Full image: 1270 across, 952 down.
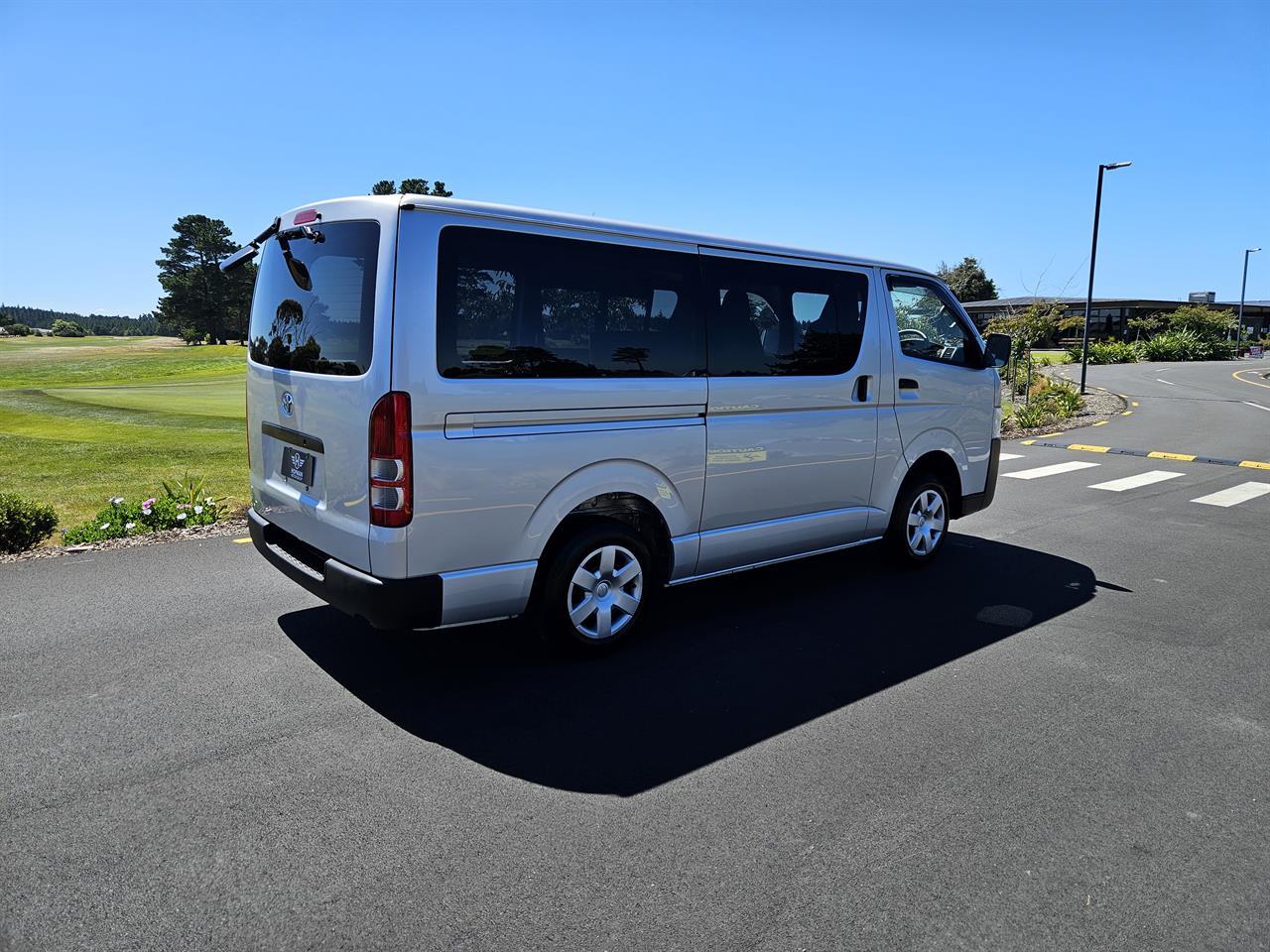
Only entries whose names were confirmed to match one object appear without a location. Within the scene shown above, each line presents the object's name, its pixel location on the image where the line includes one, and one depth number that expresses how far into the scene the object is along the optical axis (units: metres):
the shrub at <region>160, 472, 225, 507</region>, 7.55
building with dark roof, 66.69
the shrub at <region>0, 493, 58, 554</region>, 6.42
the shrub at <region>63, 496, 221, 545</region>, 6.84
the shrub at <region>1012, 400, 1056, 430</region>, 16.86
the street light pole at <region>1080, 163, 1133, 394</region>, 21.83
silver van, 3.61
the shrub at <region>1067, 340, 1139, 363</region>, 50.23
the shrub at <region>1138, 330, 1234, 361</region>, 52.47
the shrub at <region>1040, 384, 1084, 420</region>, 18.72
